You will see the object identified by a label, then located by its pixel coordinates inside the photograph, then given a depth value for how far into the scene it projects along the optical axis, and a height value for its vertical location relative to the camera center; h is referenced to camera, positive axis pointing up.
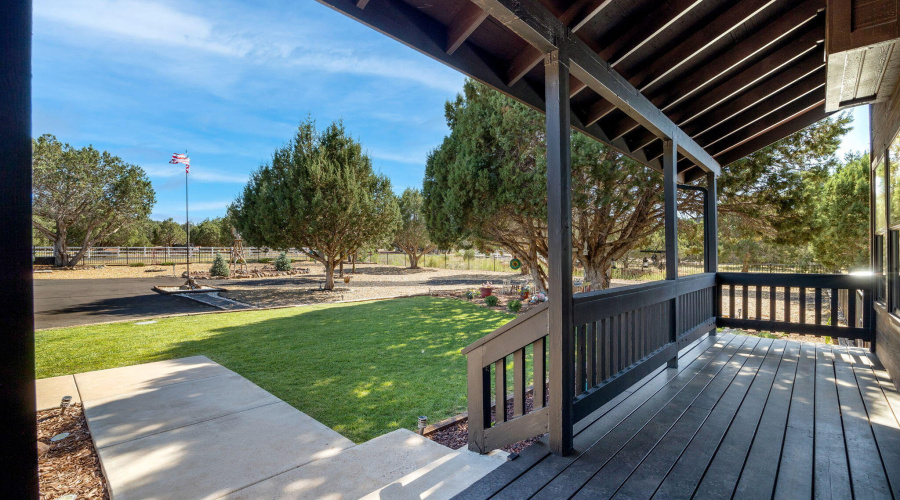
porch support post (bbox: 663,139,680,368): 3.63 +0.40
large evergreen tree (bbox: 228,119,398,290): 12.87 +1.82
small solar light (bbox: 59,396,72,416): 3.47 -1.38
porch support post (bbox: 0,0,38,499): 0.82 -0.03
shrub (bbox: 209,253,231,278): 19.05 -0.79
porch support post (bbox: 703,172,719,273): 5.02 +0.32
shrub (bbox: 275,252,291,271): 21.23 -0.61
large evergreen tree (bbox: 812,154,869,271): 11.07 +0.97
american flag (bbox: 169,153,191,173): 14.26 +3.48
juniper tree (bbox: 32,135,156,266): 20.94 +3.47
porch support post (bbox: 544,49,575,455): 2.12 +0.01
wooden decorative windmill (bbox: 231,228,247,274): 19.94 +0.06
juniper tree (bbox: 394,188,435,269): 25.83 +1.39
